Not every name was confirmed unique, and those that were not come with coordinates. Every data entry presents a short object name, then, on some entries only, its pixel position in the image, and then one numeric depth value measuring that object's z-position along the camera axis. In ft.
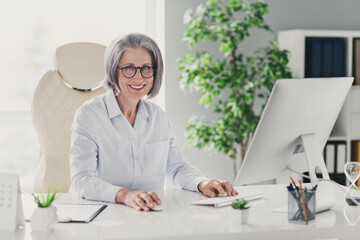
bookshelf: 13.25
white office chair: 8.43
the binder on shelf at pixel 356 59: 13.57
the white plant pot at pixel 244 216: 5.21
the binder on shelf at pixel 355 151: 13.64
